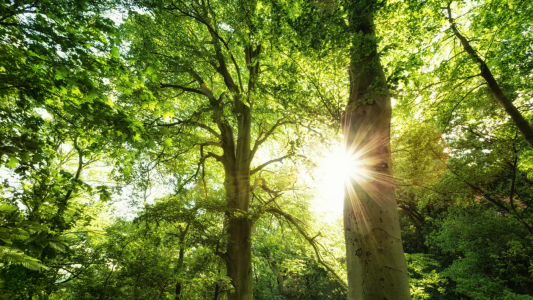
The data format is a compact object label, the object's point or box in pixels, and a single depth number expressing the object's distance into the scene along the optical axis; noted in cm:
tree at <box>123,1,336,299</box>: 364
